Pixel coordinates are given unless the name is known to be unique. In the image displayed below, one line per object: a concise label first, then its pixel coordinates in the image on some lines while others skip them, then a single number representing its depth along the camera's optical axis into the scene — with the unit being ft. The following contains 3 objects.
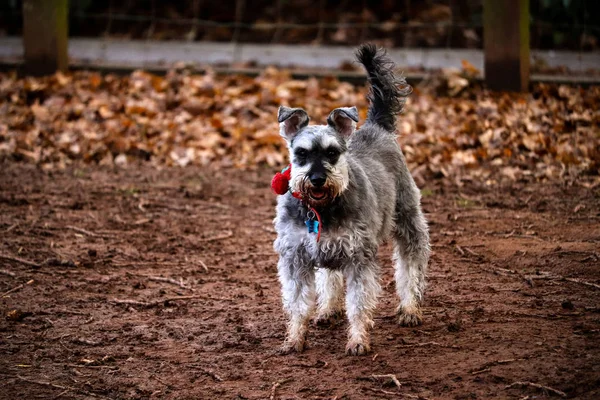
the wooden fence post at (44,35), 75.14
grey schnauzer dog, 30.83
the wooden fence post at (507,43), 66.69
